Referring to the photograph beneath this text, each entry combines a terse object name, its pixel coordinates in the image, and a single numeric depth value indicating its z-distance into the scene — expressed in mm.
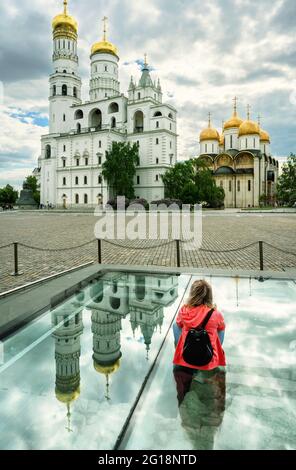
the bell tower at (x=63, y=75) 64125
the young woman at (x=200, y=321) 3365
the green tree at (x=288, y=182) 52250
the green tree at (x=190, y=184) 51694
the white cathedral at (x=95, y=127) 59375
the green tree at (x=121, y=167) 55219
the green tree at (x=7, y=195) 98719
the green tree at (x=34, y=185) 91581
